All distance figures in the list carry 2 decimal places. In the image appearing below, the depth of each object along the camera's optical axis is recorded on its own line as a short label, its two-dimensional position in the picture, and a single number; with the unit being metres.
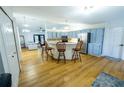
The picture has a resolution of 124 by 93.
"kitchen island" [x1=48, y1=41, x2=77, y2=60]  4.33
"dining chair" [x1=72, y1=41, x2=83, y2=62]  3.98
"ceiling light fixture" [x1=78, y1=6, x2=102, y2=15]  2.78
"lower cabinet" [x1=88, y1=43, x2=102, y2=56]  5.25
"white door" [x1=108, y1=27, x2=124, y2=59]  4.40
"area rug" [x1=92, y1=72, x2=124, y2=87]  2.15
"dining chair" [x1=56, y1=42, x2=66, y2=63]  3.81
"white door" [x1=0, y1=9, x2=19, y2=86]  1.47
